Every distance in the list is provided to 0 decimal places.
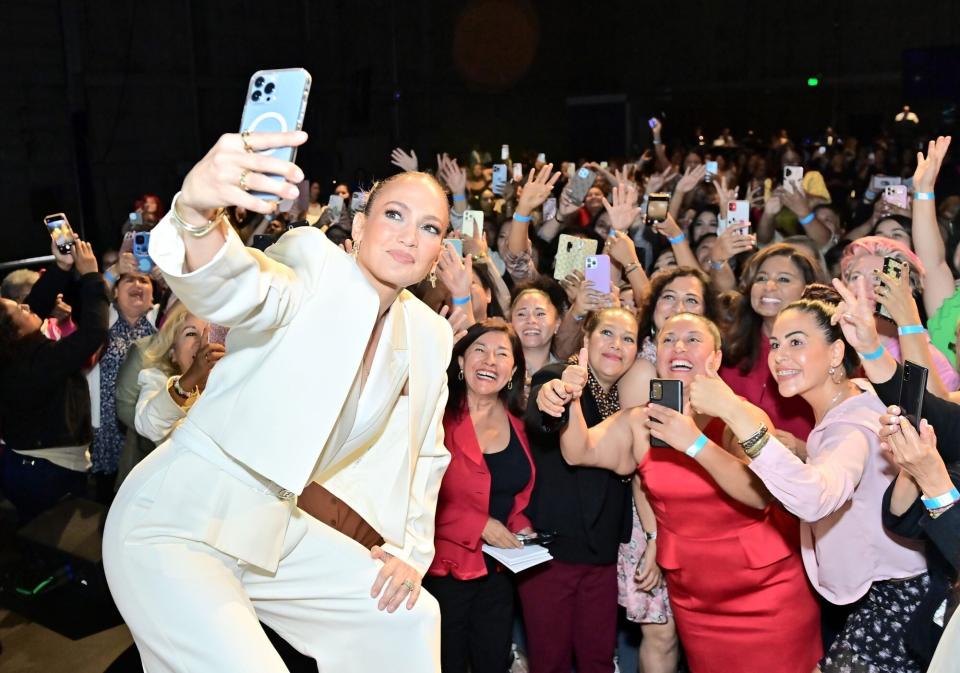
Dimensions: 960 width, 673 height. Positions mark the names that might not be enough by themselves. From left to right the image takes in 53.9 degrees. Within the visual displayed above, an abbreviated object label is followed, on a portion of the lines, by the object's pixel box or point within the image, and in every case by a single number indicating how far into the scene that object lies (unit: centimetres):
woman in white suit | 195
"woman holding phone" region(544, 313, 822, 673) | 315
